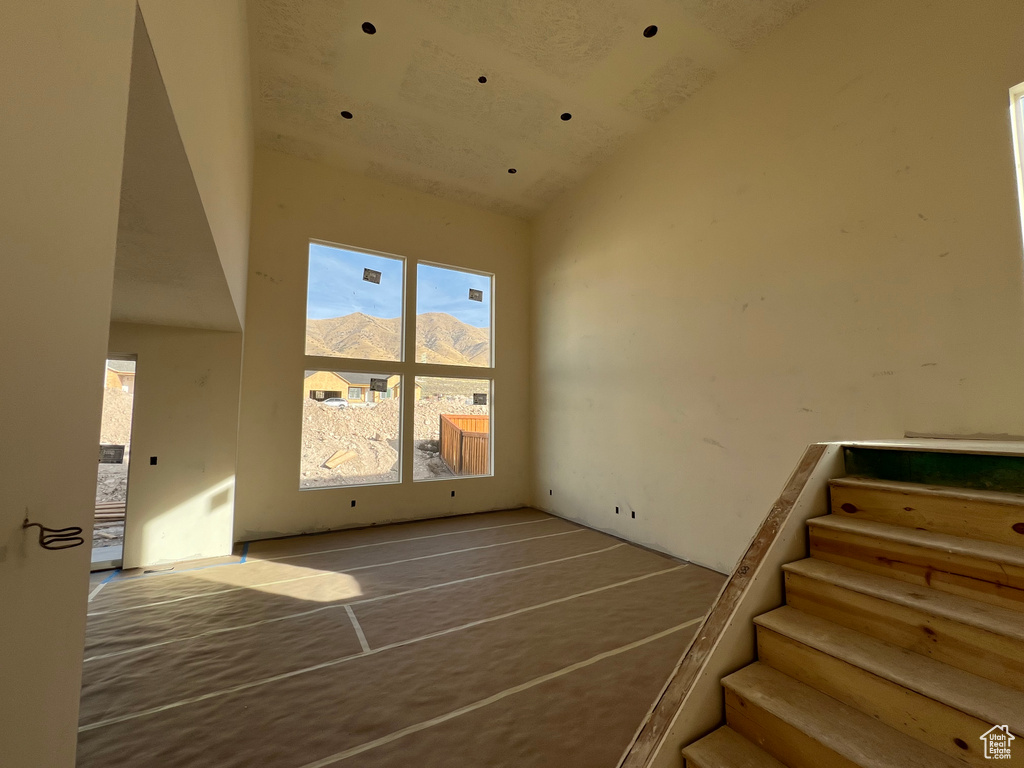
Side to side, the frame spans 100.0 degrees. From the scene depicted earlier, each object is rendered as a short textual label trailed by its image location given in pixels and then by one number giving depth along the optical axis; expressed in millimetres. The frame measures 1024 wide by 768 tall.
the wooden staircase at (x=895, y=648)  1254
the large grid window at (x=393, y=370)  5398
